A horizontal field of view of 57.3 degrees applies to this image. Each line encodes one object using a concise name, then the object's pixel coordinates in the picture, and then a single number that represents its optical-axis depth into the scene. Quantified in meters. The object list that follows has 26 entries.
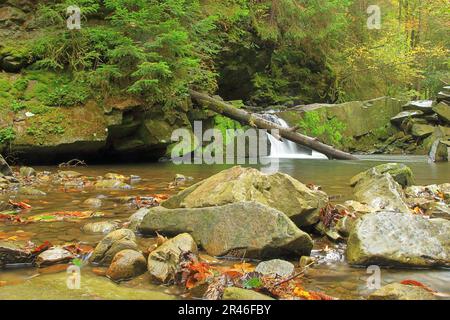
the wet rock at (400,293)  2.35
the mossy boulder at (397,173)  6.77
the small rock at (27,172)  7.79
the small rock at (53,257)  3.04
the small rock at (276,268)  2.84
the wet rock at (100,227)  3.98
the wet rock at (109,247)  3.14
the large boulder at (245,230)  3.19
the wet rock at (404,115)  17.52
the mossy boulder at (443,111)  17.00
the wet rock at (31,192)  5.95
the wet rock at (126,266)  2.83
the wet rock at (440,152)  13.78
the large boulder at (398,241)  3.11
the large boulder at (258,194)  3.92
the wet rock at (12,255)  3.01
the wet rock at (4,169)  7.32
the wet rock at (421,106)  17.44
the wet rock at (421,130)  16.86
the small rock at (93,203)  5.24
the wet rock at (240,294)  2.31
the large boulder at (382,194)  4.90
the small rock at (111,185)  6.73
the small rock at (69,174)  7.73
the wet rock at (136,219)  4.04
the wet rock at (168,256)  2.81
